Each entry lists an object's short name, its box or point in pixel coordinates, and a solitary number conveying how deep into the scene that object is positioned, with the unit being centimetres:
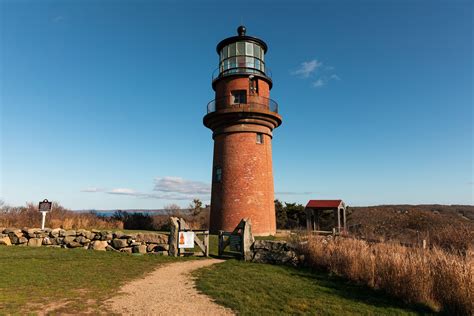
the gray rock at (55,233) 1309
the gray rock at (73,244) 1283
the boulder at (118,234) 1260
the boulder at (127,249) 1236
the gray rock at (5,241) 1301
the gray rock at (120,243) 1239
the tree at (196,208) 3238
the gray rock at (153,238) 1245
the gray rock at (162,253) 1207
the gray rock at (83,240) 1285
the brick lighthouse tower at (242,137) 1766
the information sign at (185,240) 1187
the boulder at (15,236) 1318
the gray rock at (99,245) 1246
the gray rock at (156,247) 1238
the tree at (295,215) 2935
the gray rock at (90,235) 1287
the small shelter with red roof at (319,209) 2280
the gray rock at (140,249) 1222
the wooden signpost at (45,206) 1467
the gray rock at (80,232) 1298
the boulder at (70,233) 1299
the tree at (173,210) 3272
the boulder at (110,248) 1246
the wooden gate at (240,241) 1121
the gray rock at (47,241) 1307
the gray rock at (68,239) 1286
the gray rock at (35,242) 1306
